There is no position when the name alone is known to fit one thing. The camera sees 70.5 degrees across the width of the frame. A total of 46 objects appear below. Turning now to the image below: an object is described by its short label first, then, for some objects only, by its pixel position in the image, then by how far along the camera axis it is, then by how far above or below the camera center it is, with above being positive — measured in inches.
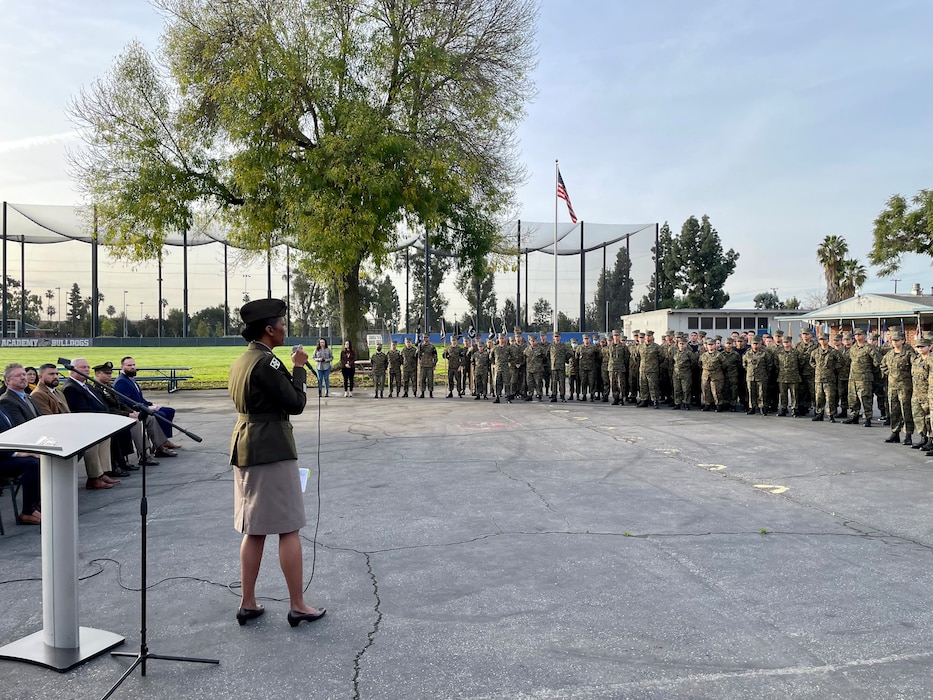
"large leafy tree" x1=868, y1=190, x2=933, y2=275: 1754.4 +286.2
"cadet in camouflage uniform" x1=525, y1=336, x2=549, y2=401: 686.5 -24.6
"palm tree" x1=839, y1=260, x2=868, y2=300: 2257.6 +206.6
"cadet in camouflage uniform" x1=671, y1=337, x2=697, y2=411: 608.1 -26.9
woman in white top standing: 725.3 -18.6
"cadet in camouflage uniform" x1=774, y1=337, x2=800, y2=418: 550.6 -29.0
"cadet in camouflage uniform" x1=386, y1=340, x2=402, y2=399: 762.8 -26.0
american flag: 1076.5 +240.4
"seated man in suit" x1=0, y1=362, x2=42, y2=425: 263.7 -21.6
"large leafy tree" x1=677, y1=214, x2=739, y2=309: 2635.3 +301.6
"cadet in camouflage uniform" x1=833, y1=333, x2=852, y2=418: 519.2 -26.2
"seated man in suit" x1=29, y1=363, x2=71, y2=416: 301.3 -23.0
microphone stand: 129.3 -60.9
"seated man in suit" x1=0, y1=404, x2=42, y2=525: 242.1 -48.5
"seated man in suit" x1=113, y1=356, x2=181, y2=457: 367.9 -44.5
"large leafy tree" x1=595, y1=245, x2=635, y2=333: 1823.3 +147.4
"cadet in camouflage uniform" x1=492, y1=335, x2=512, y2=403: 692.1 -26.6
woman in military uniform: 149.6 -29.1
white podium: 131.2 -39.0
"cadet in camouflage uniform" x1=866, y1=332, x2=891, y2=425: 498.1 -37.3
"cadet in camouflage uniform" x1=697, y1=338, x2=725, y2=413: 584.4 -33.1
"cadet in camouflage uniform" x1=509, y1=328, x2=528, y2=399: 698.2 -30.0
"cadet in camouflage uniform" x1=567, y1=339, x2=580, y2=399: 700.0 -30.7
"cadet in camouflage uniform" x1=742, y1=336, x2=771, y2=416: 559.2 -30.3
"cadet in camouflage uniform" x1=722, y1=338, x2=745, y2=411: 590.6 -32.7
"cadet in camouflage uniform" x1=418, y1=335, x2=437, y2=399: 742.5 -23.3
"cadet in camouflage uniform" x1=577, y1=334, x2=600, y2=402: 689.0 -25.1
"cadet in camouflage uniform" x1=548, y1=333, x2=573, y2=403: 701.9 -23.2
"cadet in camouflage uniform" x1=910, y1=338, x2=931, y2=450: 391.2 -34.3
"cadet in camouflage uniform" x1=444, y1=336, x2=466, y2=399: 745.0 -25.9
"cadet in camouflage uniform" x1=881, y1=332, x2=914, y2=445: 409.7 -32.3
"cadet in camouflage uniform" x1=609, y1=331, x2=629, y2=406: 652.1 -27.0
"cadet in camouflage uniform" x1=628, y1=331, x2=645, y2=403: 654.5 -22.4
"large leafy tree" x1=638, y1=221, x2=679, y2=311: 2694.4 +294.8
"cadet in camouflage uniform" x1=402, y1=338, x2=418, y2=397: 753.0 -28.0
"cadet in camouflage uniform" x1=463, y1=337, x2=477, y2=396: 757.3 -21.8
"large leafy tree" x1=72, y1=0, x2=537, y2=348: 785.6 +281.3
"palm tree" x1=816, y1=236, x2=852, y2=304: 2278.5 +267.4
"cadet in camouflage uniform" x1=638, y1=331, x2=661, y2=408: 625.9 -32.0
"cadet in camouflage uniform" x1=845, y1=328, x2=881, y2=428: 483.2 -22.3
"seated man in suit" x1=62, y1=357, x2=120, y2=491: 298.7 -31.8
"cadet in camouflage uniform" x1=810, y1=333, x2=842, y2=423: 515.2 -30.9
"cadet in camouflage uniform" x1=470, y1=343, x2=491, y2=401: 718.5 -33.5
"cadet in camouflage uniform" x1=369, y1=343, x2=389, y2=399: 764.0 -29.4
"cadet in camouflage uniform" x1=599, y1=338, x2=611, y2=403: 682.8 -32.6
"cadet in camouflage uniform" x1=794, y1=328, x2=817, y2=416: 555.8 -36.3
